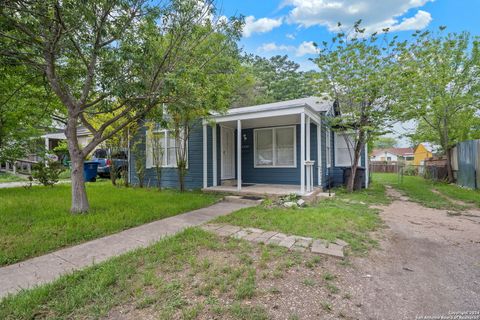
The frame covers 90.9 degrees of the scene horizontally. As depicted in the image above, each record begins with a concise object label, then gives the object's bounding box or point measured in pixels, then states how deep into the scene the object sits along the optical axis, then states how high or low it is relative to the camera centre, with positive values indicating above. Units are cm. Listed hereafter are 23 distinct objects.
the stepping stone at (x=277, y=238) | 344 -112
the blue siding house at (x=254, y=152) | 816 +47
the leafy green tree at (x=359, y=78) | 738 +277
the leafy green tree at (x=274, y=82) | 1909 +786
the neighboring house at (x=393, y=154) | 4609 +209
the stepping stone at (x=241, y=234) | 370 -112
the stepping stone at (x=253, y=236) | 364 -112
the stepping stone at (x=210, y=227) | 413 -111
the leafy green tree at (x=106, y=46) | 393 +227
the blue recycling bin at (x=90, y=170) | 1133 -20
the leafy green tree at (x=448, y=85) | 759 +336
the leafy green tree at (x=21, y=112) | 557 +162
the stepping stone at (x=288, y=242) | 333 -113
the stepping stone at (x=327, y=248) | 307 -115
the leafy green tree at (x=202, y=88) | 467 +157
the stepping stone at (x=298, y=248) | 318 -115
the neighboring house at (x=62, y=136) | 1709 +224
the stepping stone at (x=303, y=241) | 334 -113
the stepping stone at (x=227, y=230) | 385 -112
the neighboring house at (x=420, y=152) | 3082 +159
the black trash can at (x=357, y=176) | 901 -46
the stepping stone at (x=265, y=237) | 354 -112
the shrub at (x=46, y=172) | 822 -20
